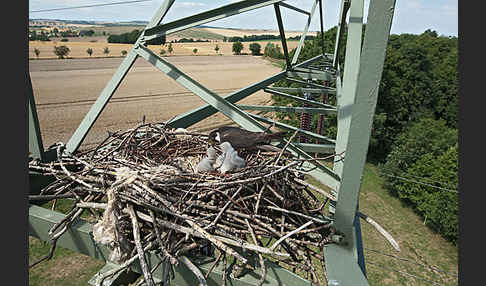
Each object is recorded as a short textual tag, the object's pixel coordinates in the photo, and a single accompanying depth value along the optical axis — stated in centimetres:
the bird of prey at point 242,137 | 246
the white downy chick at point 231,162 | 230
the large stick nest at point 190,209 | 174
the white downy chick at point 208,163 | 240
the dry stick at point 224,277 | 163
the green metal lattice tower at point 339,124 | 154
